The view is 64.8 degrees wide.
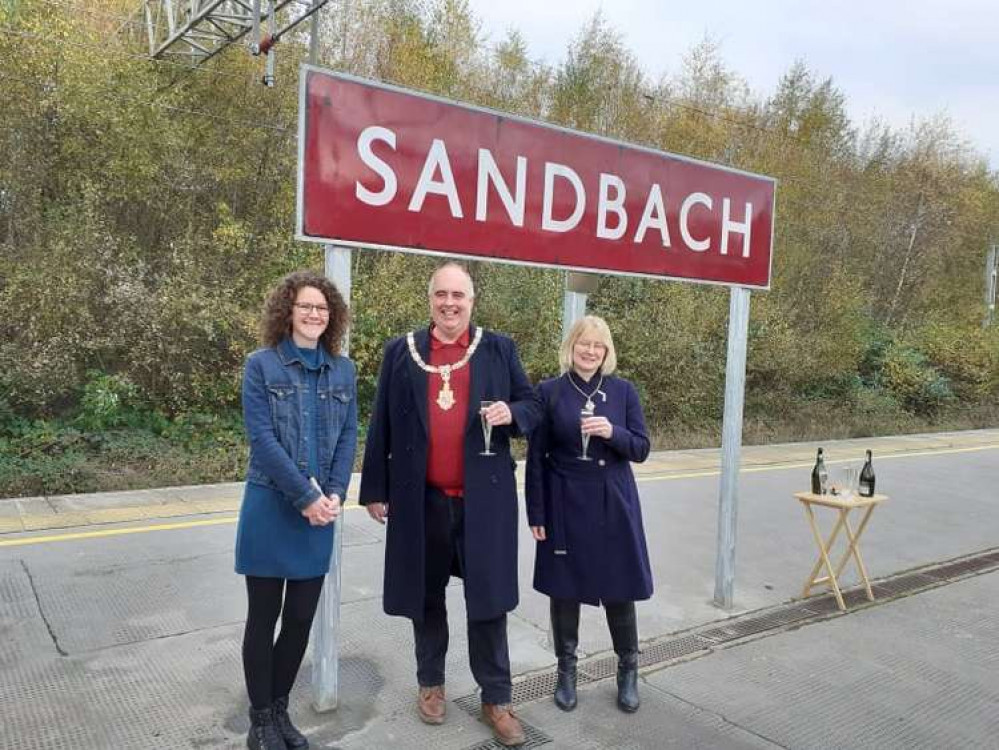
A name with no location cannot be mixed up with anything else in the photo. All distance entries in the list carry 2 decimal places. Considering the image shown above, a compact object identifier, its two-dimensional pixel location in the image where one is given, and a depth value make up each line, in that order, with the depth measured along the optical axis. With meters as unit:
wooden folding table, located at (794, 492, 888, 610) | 4.61
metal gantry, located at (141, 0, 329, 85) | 9.12
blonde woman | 3.29
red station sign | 2.95
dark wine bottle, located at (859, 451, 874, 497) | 4.95
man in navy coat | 2.95
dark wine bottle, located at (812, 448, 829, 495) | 4.82
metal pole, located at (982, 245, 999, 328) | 23.88
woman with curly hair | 2.66
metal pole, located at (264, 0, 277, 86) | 9.08
